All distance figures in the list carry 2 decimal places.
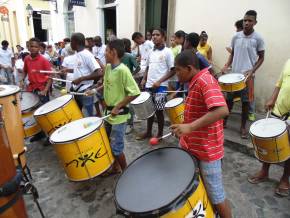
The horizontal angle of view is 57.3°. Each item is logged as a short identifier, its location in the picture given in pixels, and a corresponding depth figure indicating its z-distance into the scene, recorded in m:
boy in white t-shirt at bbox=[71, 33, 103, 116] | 3.93
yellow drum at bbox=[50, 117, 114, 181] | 2.60
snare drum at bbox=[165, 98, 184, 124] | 3.92
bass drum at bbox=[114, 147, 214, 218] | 1.54
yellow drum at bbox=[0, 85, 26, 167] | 2.75
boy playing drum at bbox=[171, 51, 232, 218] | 1.87
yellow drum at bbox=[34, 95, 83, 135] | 3.36
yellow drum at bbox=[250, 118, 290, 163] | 2.72
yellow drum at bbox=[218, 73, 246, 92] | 4.05
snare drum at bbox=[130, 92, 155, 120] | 3.93
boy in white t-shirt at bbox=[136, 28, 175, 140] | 4.20
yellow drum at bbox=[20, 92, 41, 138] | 3.85
